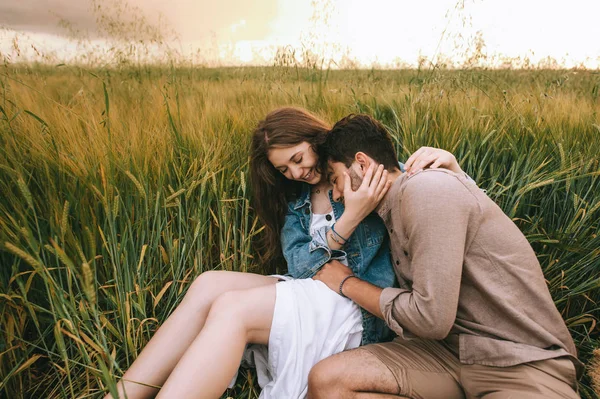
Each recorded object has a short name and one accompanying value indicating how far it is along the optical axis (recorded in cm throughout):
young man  125
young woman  143
